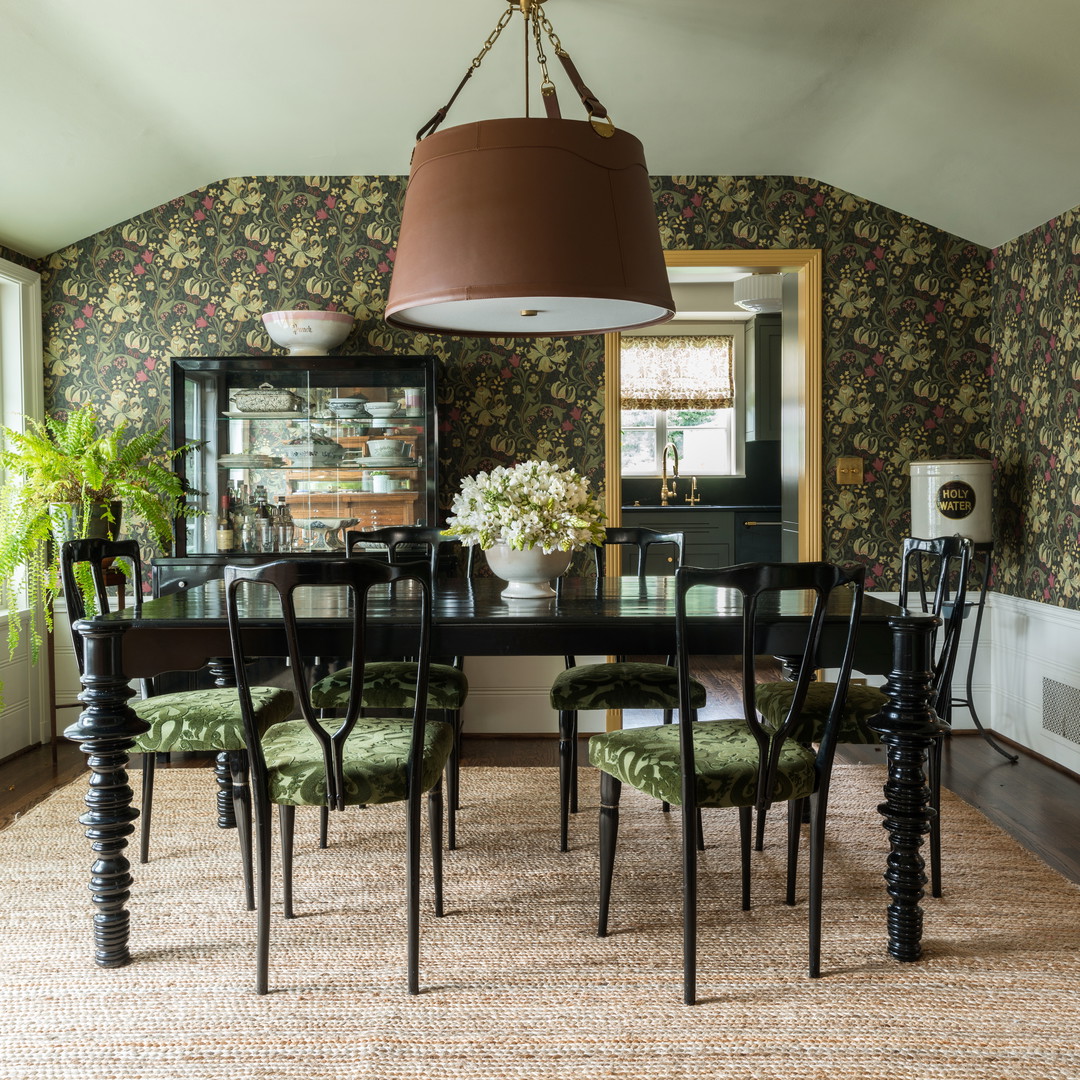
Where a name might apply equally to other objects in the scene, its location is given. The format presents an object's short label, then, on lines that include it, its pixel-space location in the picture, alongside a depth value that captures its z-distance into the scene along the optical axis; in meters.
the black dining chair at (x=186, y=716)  2.54
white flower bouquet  2.73
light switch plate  4.58
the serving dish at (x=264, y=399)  4.43
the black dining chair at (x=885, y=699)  2.63
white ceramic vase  2.80
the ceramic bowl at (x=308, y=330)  4.33
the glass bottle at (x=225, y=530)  4.45
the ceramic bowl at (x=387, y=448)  4.45
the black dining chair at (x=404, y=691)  2.96
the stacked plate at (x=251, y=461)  4.48
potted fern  3.94
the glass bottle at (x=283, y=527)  4.50
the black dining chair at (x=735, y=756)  2.01
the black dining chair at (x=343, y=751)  1.97
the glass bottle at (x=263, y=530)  4.50
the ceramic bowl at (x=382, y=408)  4.44
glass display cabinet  4.43
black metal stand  4.14
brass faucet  7.84
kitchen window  8.07
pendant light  2.21
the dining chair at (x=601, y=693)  2.99
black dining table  2.26
